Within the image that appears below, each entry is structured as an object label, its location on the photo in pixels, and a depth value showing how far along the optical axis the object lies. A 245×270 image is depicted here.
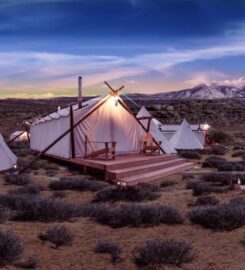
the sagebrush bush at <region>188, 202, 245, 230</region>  4.82
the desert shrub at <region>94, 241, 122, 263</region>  4.06
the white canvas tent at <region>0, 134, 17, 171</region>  10.44
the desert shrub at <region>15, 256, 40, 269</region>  3.67
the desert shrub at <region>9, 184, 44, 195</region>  7.70
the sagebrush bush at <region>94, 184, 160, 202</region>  7.09
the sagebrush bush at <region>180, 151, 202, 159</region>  16.19
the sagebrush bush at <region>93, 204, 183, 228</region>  5.12
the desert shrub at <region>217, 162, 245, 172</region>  11.48
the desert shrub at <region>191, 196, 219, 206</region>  6.53
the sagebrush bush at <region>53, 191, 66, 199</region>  7.57
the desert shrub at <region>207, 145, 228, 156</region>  18.42
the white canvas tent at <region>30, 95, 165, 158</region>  11.17
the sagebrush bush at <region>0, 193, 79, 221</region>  5.49
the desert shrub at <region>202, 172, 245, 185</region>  8.81
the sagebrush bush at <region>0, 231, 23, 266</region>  3.66
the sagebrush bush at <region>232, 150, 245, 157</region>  17.42
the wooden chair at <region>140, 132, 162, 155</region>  12.09
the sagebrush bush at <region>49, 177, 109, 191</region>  8.40
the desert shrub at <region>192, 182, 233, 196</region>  7.56
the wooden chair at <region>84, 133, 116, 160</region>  10.22
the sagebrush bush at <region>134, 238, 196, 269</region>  3.71
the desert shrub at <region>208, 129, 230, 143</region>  23.93
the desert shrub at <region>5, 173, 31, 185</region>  9.09
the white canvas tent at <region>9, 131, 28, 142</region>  24.35
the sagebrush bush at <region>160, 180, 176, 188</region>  8.81
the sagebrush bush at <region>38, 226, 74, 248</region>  4.34
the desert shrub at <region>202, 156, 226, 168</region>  12.65
